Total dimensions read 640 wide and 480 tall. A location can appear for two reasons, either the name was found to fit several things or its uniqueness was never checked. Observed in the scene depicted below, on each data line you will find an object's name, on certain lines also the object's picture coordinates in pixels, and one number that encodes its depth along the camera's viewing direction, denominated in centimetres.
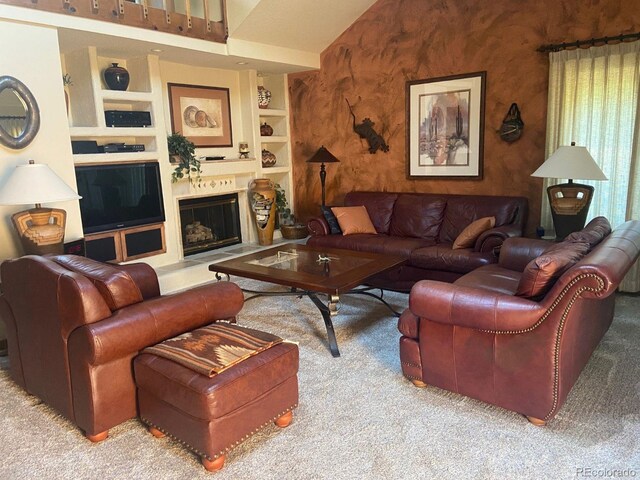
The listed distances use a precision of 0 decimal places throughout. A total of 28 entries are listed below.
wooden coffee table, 324
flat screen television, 476
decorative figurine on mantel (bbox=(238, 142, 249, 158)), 623
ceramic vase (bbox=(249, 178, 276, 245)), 615
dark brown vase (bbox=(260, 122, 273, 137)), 646
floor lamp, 589
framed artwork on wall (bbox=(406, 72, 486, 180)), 507
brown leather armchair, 218
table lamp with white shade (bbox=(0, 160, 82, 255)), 325
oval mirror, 363
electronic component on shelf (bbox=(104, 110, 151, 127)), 486
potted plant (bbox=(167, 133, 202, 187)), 541
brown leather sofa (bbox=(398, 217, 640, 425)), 222
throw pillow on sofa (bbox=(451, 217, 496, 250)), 429
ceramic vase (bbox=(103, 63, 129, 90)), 481
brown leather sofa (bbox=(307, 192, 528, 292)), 421
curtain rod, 411
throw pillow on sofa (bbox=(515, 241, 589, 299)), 229
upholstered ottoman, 204
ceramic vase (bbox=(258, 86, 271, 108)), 633
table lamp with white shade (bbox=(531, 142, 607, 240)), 377
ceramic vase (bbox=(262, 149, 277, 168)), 655
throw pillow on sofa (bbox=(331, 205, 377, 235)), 518
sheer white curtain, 415
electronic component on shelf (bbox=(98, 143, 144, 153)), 480
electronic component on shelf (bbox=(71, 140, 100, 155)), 462
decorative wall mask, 477
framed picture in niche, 562
